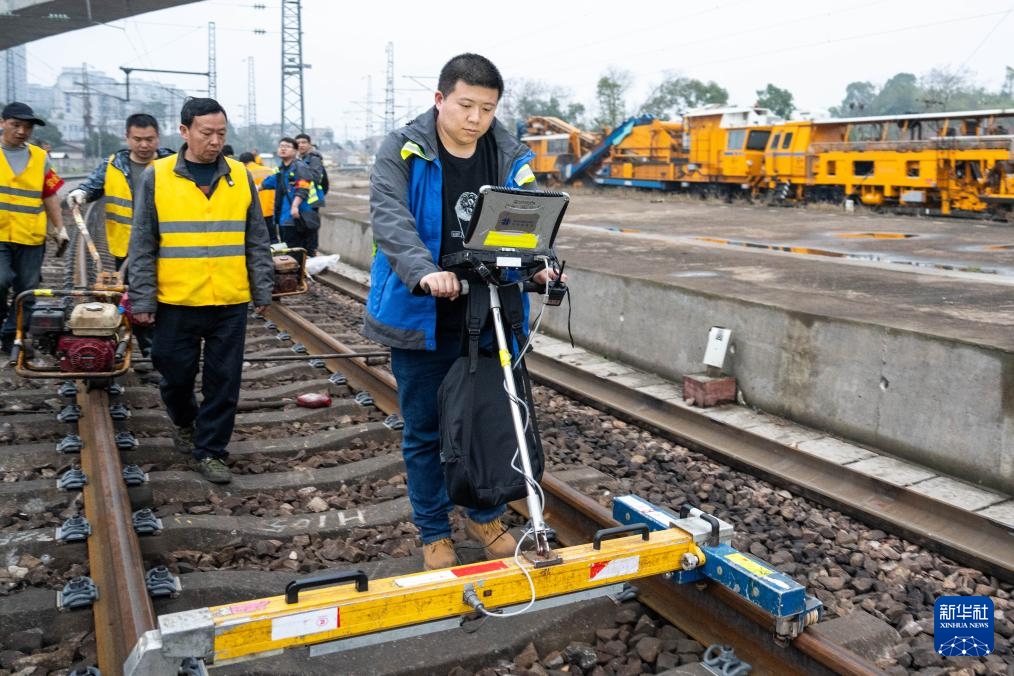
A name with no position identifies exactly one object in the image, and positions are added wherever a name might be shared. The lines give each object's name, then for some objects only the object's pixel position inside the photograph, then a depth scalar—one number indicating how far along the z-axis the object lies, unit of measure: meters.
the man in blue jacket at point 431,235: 3.38
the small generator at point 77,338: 5.88
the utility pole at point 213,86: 42.60
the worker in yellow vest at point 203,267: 4.88
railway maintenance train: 20.91
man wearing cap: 7.21
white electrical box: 7.07
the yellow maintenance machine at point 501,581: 2.72
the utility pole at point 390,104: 63.25
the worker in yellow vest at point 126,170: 6.91
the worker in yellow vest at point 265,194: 13.46
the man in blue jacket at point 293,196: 12.55
